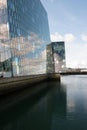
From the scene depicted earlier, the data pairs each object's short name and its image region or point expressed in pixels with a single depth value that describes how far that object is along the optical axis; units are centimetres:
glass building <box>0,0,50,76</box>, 2699
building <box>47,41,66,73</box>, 6010
